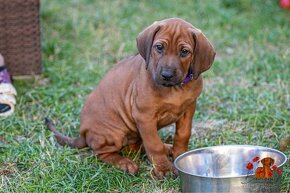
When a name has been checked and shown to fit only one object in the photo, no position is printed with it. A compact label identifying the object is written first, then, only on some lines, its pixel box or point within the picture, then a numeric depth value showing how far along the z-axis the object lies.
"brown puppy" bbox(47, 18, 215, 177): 4.57
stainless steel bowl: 4.22
